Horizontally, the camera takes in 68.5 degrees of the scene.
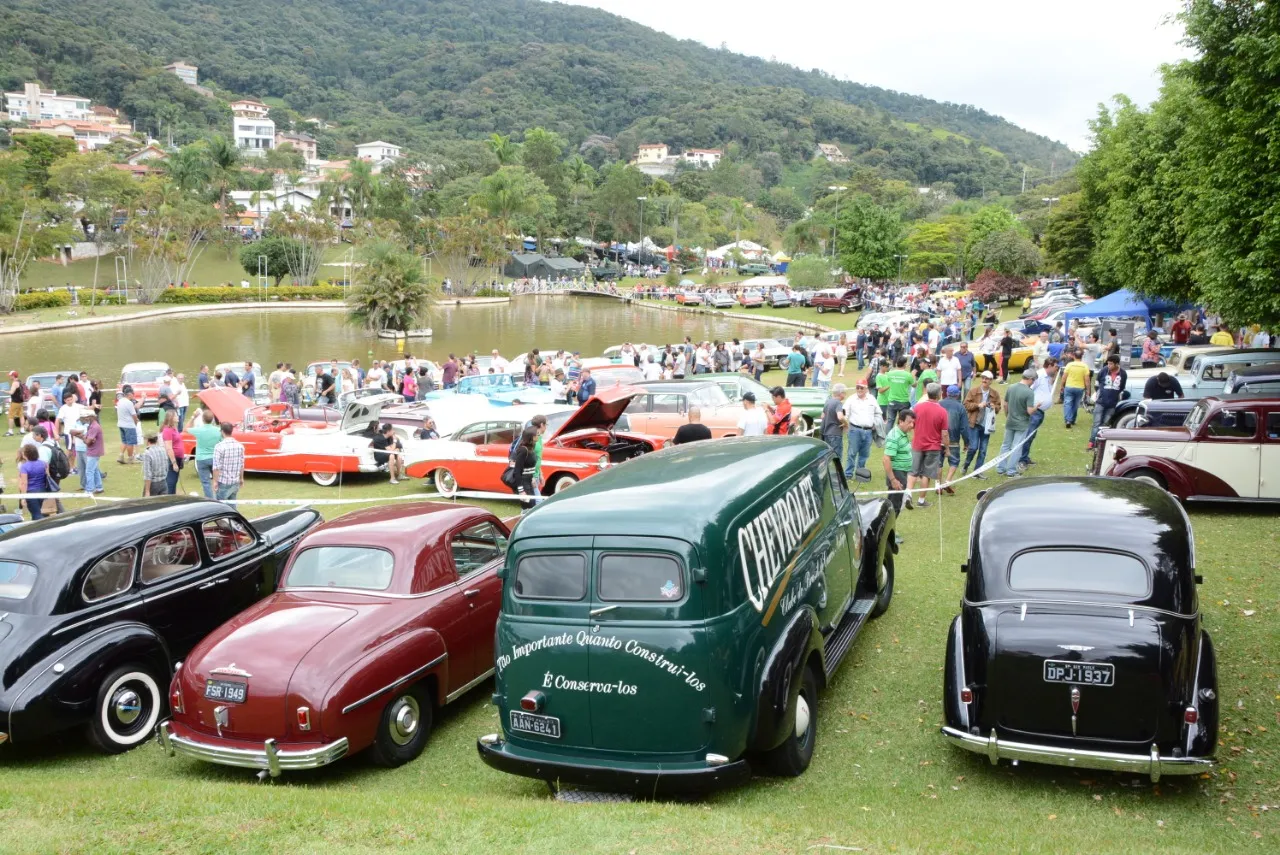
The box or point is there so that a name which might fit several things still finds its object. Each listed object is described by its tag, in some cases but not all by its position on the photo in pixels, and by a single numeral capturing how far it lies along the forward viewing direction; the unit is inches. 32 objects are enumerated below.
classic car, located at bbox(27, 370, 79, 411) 874.8
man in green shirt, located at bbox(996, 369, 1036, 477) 559.8
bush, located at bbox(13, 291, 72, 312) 2687.7
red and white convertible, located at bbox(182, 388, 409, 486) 700.0
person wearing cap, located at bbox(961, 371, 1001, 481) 580.4
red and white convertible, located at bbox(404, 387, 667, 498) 577.6
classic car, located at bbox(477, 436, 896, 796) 231.8
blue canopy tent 1181.1
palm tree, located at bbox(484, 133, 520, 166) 5285.4
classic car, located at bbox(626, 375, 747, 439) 667.4
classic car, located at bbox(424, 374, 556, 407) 834.8
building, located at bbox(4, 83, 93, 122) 6820.9
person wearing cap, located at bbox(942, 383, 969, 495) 572.4
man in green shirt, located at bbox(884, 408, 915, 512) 511.5
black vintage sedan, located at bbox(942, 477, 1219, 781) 236.1
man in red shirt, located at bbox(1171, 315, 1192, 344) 1123.9
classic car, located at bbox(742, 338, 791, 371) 1457.4
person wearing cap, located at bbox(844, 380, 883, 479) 575.8
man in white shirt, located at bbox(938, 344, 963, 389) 702.5
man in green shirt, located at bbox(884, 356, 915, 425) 682.2
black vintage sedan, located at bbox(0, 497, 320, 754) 280.4
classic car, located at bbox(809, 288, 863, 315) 2532.0
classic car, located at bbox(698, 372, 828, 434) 721.6
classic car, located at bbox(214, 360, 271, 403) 1081.4
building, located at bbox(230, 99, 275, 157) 7613.2
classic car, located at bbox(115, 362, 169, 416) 1045.2
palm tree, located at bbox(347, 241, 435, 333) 2176.4
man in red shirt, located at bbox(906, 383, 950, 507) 506.3
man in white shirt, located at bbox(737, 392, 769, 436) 560.4
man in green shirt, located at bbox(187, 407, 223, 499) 583.5
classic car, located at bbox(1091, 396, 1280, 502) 476.4
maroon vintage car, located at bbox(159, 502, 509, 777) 263.6
